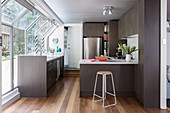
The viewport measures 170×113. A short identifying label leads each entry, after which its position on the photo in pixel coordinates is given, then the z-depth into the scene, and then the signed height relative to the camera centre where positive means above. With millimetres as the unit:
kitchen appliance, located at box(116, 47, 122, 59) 5355 -15
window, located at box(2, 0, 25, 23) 3302 +953
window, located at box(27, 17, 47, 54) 4956 +628
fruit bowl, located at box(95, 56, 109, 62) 4191 -88
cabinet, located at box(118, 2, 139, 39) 4074 +906
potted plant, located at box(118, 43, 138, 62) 4141 -37
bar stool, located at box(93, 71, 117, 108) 3488 -804
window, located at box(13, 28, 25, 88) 3983 +281
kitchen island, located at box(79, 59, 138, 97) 4051 -555
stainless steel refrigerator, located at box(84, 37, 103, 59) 6969 +325
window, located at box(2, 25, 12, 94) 3395 -112
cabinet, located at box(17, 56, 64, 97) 4031 -527
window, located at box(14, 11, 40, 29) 4211 +986
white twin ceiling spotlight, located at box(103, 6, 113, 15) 4412 +1268
